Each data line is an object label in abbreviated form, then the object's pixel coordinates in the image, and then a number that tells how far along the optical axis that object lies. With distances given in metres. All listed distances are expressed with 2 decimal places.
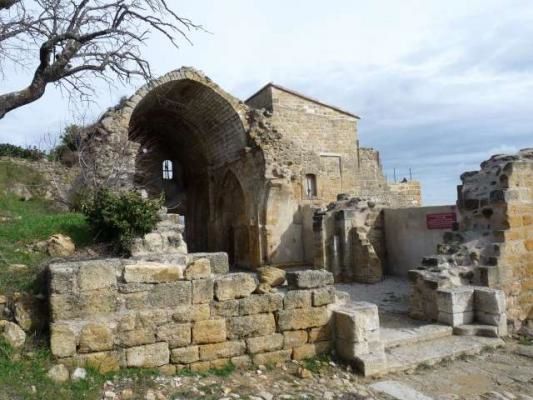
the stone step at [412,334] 5.95
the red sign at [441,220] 10.27
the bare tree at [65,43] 7.06
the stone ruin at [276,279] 4.44
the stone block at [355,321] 5.17
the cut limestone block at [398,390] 4.48
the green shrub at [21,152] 14.70
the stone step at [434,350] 5.32
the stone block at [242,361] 4.87
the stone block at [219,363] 4.76
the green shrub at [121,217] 6.27
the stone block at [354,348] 5.15
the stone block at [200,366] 4.66
